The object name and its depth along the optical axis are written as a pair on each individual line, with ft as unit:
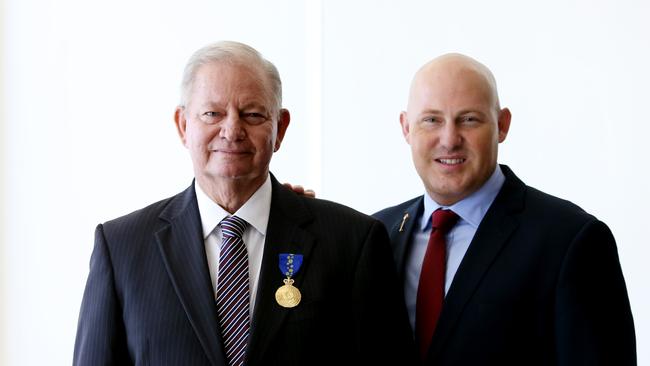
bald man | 8.09
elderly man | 7.50
